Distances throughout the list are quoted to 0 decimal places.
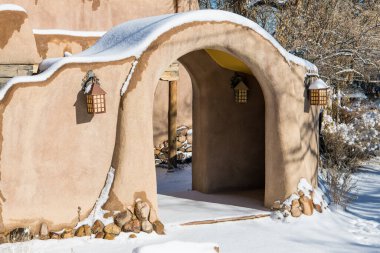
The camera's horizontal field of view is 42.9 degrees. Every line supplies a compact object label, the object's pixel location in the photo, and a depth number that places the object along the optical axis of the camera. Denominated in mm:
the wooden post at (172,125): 11219
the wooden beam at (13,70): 8023
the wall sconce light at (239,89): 8156
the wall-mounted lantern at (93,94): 5574
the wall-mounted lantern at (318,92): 7184
